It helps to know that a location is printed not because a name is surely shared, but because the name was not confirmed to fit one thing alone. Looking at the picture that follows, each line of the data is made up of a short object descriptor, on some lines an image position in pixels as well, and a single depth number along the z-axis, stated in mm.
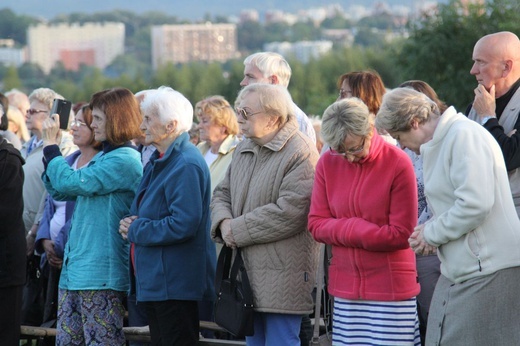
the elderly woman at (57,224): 11297
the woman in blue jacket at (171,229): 9992
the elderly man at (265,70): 12023
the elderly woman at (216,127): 13187
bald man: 9133
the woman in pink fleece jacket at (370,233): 8648
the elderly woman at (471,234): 7797
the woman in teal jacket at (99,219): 10625
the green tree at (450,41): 51375
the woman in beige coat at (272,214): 9328
